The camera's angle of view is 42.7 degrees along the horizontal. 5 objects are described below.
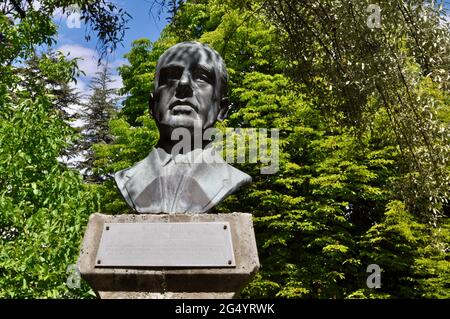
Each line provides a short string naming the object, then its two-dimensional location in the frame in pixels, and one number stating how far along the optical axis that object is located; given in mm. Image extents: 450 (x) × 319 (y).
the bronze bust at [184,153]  4203
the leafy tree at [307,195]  12016
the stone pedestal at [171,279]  3658
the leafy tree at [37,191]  5664
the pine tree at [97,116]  28734
